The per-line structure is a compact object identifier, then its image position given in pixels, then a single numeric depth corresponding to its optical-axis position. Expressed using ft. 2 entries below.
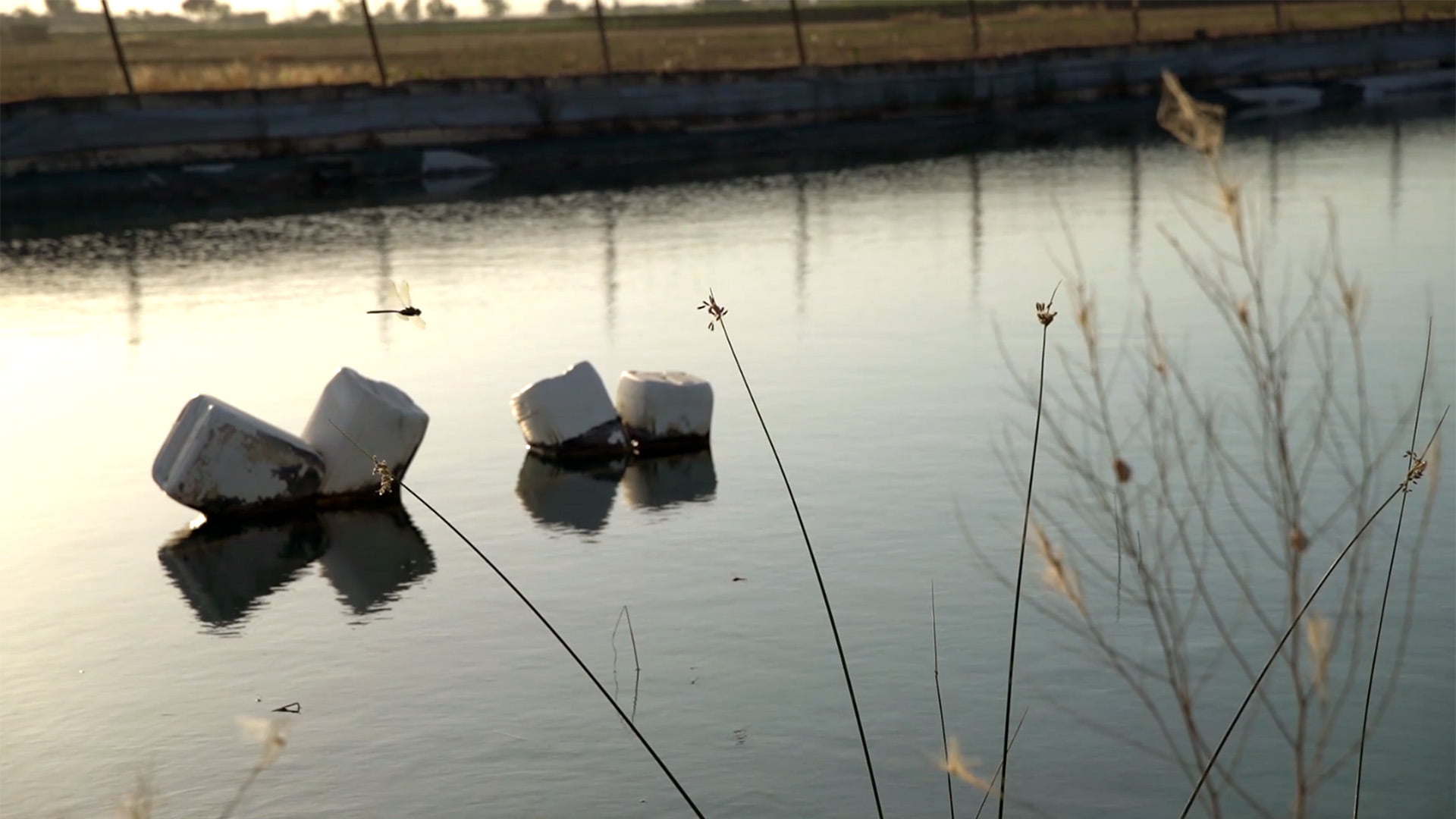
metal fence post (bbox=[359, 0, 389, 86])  87.25
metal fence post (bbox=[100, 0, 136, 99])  80.12
